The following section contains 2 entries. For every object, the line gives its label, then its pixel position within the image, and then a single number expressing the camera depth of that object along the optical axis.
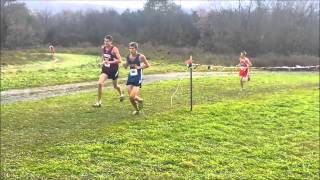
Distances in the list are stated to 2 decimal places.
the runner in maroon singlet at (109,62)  13.98
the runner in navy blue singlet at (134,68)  13.05
